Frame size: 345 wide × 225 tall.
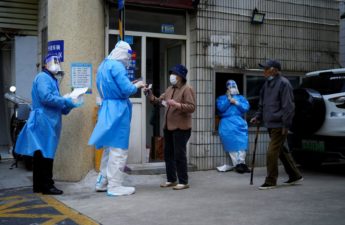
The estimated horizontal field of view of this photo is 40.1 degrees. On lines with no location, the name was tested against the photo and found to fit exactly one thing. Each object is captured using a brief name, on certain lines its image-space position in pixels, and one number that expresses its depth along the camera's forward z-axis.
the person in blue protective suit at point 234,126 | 8.52
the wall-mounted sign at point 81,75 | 7.52
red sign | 8.01
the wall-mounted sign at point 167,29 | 8.61
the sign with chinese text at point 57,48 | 7.52
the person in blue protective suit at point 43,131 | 6.55
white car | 7.47
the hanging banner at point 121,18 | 6.80
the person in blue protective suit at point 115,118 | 6.36
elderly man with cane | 6.71
